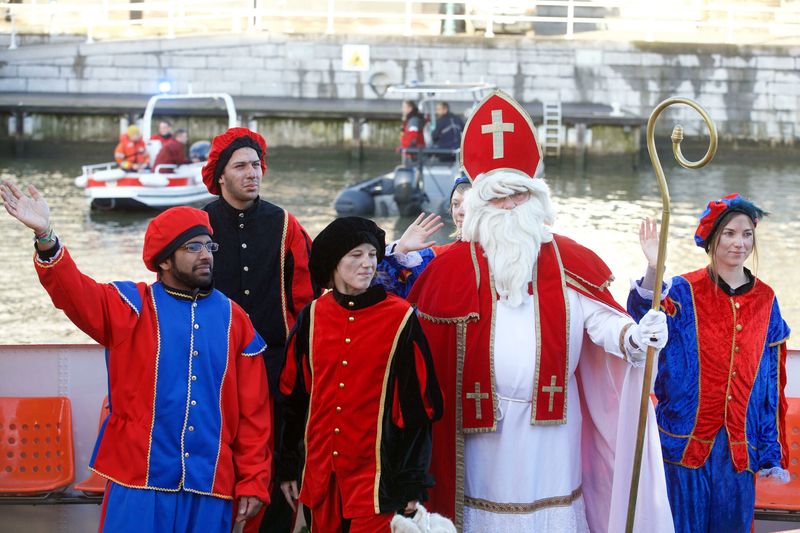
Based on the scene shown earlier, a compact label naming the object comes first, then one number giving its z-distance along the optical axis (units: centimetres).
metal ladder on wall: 2434
